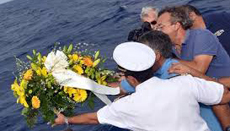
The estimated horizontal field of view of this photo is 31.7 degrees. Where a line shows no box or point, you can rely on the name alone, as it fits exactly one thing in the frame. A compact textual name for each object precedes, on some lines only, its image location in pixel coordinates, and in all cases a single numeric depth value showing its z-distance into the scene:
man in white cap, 2.74
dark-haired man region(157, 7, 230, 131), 3.59
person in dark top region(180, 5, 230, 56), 4.38
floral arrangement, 3.41
